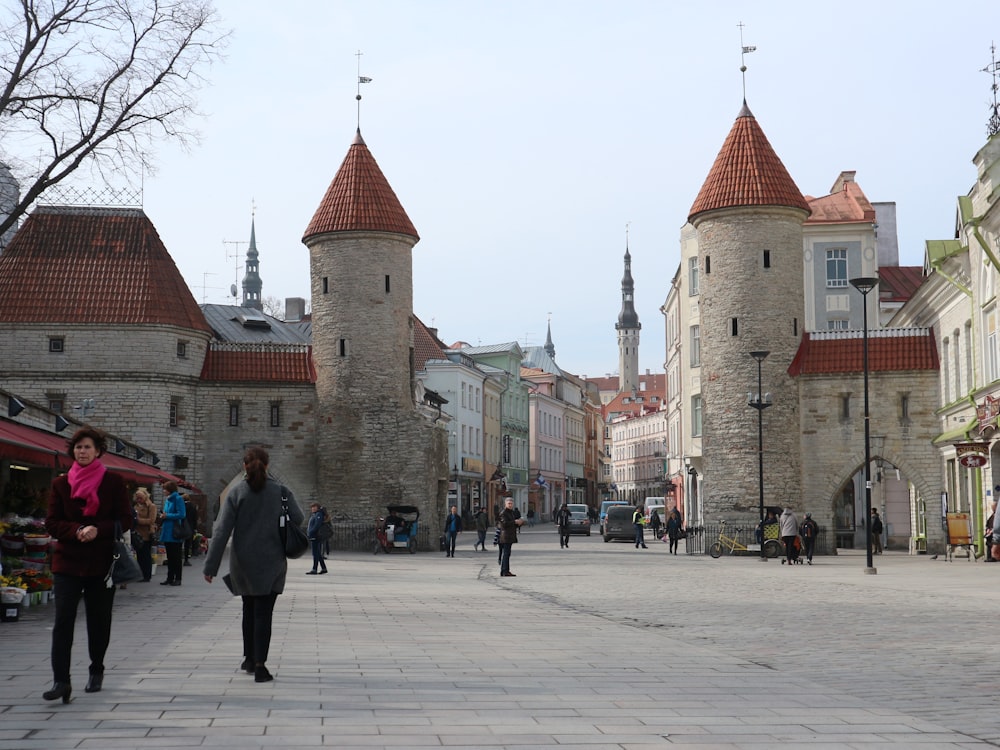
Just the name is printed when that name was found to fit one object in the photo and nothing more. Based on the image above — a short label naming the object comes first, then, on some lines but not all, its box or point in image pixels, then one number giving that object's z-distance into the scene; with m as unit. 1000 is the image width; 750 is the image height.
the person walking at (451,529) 39.90
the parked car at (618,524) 55.12
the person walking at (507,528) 26.95
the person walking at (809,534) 34.83
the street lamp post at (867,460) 28.31
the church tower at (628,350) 193.75
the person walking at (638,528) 47.00
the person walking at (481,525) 43.69
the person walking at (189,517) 24.77
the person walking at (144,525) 21.31
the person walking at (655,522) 60.91
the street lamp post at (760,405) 36.97
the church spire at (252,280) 145.12
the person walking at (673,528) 43.47
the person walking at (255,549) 9.32
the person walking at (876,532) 41.19
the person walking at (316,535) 27.28
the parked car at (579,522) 68.25
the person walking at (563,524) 47.44
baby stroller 33.31
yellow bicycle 39.05
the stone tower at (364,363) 45.34
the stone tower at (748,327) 41.72
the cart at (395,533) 42.81
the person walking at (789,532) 33.00
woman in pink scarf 8.47
